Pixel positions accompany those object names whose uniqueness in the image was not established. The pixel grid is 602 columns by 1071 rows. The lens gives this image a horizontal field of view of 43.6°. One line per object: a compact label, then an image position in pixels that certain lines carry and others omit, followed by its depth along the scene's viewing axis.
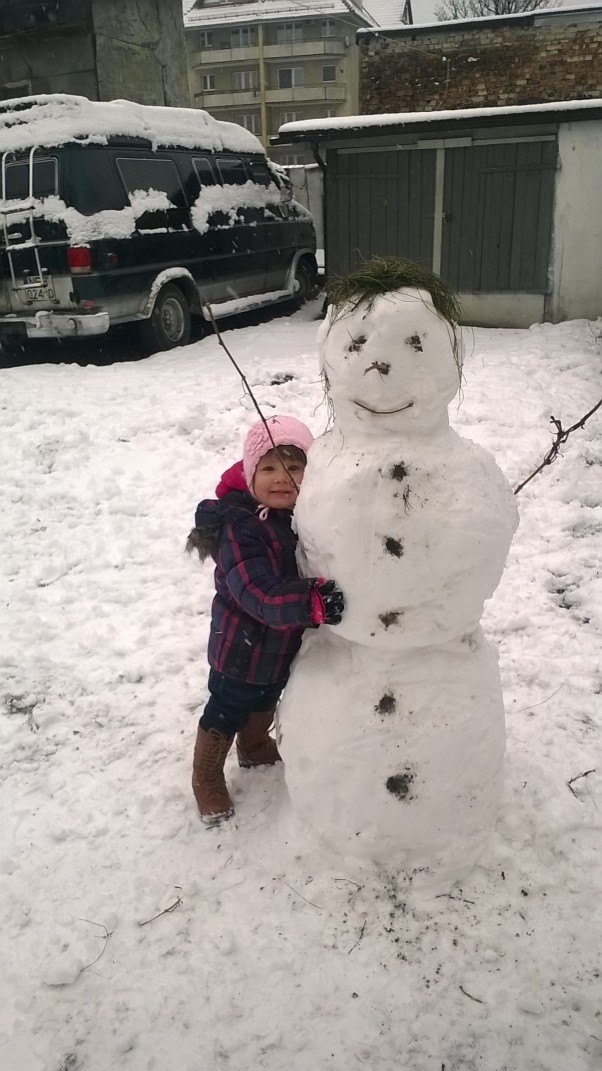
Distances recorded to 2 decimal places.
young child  2.14
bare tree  29.25
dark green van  7.14
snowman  1.95
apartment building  33.06
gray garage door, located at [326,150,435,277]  9.79
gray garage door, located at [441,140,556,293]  9.38
